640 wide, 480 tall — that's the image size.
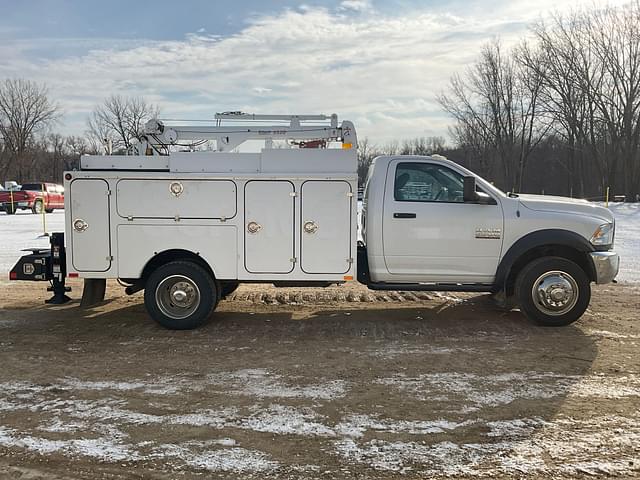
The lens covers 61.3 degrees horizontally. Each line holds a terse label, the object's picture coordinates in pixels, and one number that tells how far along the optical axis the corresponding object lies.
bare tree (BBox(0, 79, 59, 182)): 63.47
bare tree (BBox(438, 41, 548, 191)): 47.47
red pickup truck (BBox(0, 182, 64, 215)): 27.62
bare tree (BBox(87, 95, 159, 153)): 51.22
